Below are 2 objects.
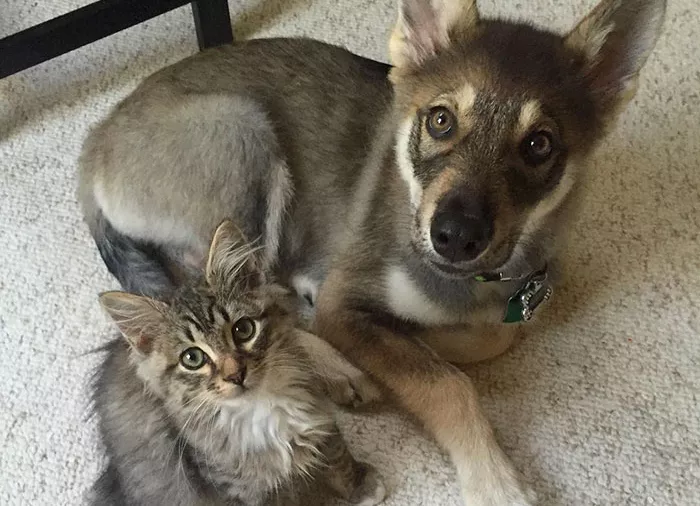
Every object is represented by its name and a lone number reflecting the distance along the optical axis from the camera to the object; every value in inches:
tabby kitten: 14.2
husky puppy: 15.4
